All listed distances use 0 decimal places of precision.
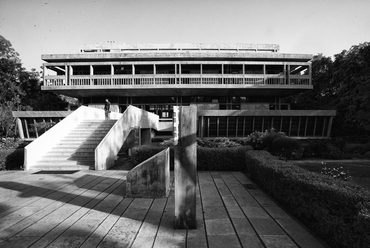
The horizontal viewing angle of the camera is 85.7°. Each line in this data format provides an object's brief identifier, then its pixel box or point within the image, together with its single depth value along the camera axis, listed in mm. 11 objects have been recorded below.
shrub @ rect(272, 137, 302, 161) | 12344
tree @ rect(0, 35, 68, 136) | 31688
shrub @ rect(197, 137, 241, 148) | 11495
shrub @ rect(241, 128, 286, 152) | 13281
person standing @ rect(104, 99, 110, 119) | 15670
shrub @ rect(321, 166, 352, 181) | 7385
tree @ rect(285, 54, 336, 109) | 33406
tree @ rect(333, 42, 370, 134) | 21756
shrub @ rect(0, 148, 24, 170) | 10030
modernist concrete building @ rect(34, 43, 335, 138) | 23297
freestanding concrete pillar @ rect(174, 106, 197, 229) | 3848
